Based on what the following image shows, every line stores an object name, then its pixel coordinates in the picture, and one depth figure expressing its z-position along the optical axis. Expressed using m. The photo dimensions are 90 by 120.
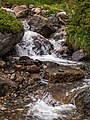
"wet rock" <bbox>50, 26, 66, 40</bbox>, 11.23
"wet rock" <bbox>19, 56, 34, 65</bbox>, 8.36
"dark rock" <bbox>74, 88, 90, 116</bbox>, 5.97
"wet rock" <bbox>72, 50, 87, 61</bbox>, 9.40
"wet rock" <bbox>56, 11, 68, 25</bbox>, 13.66
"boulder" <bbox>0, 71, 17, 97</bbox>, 6.69
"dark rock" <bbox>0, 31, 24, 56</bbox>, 8.55
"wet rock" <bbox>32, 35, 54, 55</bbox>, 10.24
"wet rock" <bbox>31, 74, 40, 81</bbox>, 7.56
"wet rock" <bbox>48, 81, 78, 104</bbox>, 6.53
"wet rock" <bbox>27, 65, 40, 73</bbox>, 7.95
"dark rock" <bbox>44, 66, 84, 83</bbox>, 7.53
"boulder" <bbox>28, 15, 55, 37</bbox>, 11.25
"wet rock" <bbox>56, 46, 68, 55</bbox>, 10.13
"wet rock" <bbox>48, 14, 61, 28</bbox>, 12.70
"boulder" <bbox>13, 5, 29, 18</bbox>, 13.75
